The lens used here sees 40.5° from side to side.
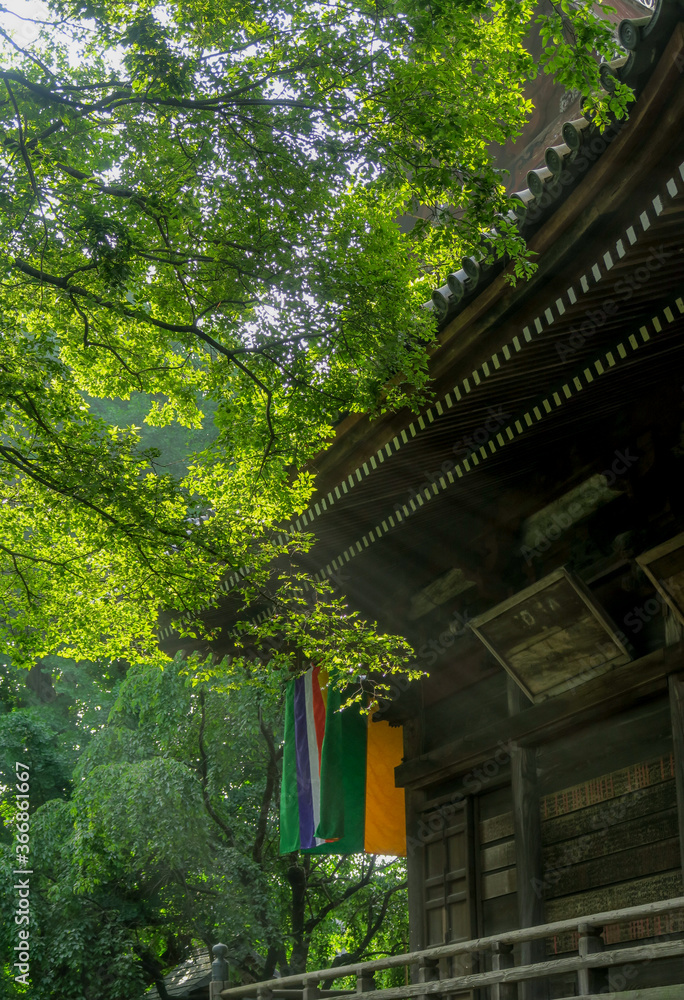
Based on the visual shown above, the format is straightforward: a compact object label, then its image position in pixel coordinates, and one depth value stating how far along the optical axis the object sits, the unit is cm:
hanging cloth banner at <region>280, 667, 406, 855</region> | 831
